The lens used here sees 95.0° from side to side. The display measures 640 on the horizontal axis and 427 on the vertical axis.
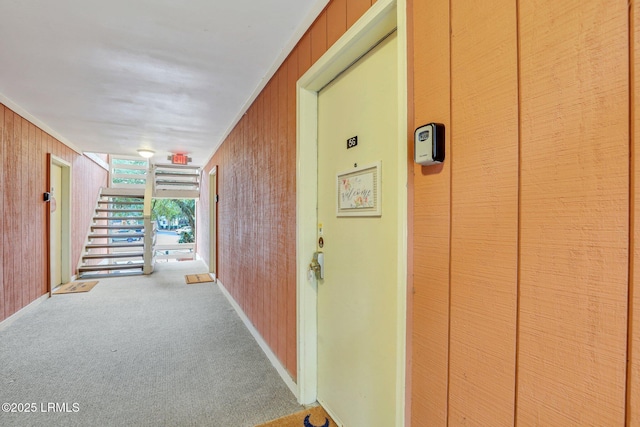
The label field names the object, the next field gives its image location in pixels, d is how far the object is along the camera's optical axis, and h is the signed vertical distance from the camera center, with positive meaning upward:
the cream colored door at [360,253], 1.21 -0.19
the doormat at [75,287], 4.30 -1.14
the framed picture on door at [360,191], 1.29 +0.10
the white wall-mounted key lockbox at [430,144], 0.84 +0.20
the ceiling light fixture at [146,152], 5.19 +1.10
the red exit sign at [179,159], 5.82 +1.09
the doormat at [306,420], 1.59 -1.15
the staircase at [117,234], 5.46 -0.41
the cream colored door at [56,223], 4.22 -0.15
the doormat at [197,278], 5.06 -1.17
